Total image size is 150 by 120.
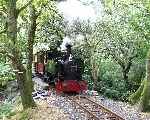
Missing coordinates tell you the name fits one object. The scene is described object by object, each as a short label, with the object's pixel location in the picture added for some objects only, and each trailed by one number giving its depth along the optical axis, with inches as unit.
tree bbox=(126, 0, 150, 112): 261.9
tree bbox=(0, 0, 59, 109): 207.6
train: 300.7
